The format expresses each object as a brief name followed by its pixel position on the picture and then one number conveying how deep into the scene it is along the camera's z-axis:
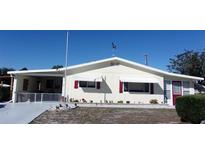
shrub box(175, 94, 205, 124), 7.64
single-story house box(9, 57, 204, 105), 16.56
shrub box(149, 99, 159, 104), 17.03
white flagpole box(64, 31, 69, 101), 16.23
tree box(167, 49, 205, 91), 31.21
